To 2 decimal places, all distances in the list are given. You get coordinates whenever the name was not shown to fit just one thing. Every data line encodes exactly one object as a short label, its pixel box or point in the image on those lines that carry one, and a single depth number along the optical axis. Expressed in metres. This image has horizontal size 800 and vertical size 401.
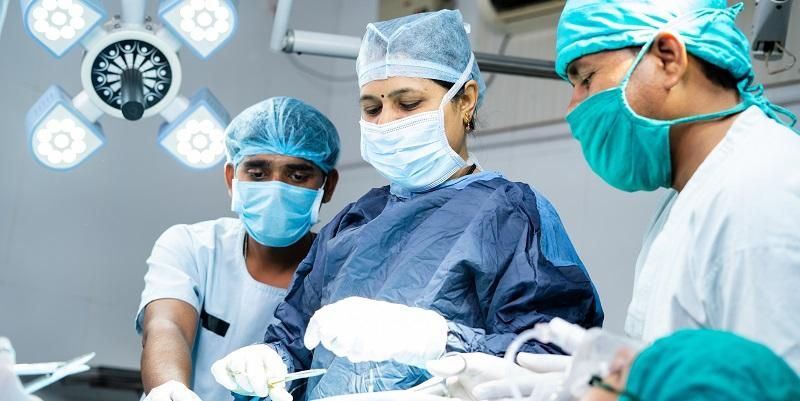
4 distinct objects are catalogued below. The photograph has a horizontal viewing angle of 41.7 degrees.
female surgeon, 1.69
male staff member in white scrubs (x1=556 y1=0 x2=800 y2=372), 1.31
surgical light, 2.79
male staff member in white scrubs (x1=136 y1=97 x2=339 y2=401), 2.55
